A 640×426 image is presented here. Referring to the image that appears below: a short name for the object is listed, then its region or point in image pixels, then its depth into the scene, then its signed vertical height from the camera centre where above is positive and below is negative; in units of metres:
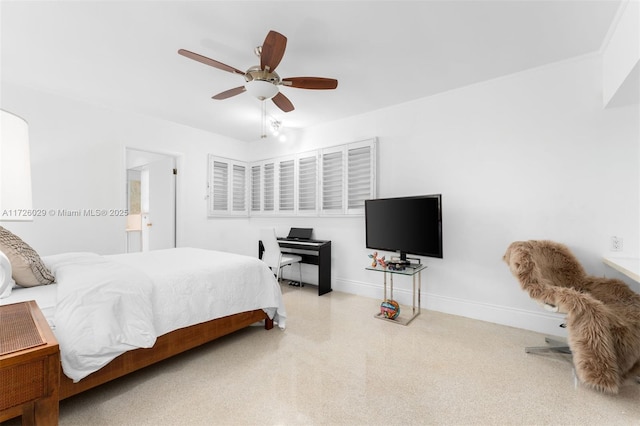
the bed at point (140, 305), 1.60 -0.63
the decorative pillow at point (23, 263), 1.87 -0.33
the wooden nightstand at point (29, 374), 0.99 -0.57
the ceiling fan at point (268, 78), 2.00 +1.10
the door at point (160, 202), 4.60 +0.17
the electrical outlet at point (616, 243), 2.49 -0.27
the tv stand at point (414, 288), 3.04 -0.89
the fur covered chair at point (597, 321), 1.78 -0.69
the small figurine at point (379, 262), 3.18 -0.55
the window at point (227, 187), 4.97 +0.45
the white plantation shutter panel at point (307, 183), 4.57 +0.48
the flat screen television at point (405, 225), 2.98 -0.14
